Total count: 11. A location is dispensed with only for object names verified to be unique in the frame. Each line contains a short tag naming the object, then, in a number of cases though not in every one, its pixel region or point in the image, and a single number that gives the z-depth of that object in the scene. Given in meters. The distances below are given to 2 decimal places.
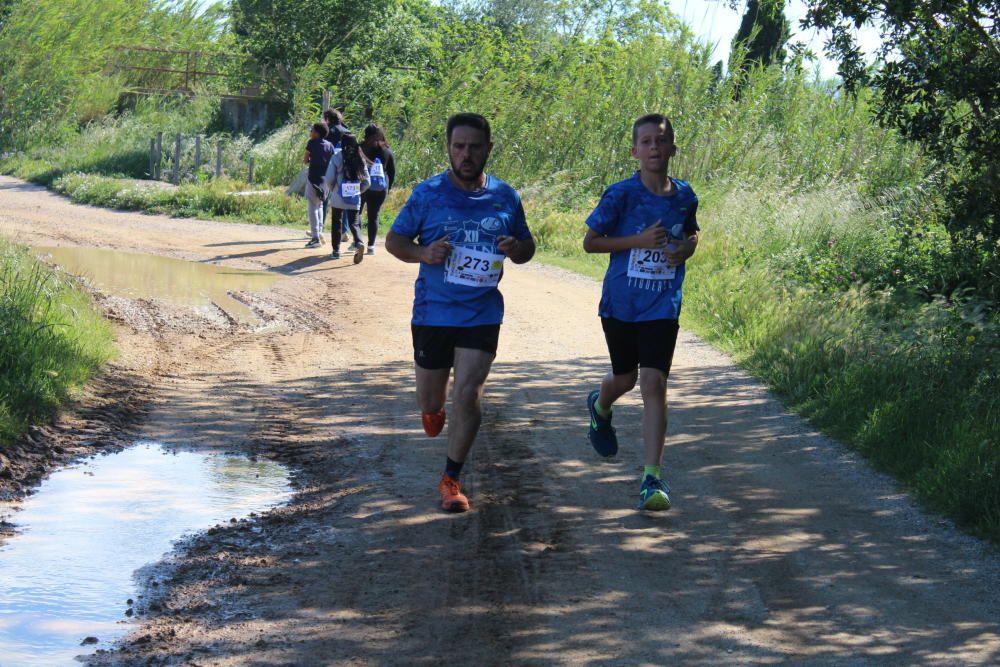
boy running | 6.22
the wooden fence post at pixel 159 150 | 28.66
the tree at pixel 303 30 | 34.94
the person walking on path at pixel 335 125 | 17.28
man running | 5.97
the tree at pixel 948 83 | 8.84
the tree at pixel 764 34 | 33.87
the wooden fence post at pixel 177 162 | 27.53
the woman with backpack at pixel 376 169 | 17.12
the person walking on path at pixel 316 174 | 17.80
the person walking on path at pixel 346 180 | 16.75
